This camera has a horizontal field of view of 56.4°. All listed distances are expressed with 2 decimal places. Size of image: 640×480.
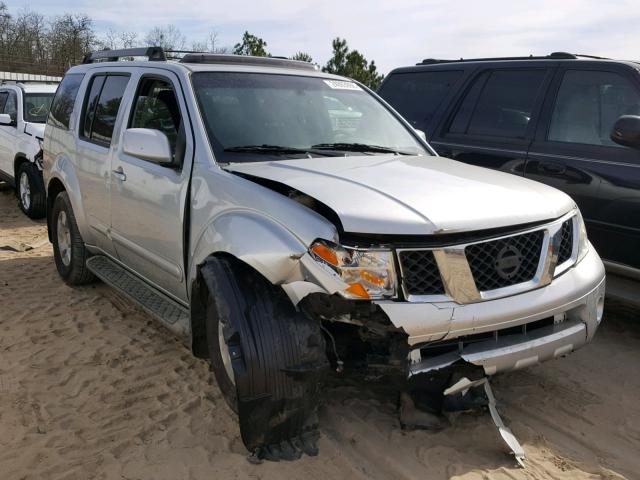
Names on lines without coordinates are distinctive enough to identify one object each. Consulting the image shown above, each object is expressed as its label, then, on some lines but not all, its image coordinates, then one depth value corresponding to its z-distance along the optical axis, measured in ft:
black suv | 13.42
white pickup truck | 26.96
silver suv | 8.23
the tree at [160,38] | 73.73
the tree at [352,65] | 63.05
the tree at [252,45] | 64.23
